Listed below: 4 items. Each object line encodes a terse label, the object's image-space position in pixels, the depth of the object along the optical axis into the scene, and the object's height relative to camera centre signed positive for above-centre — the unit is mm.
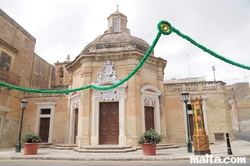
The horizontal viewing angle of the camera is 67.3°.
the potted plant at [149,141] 9141 -802
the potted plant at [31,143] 10102 -925
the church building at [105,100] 12727 +1874
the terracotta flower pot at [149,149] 9122 -1165
